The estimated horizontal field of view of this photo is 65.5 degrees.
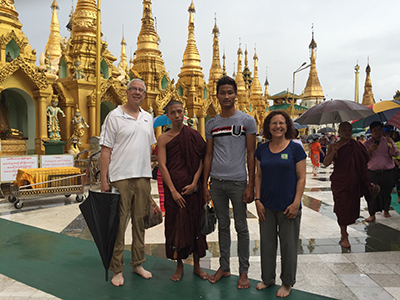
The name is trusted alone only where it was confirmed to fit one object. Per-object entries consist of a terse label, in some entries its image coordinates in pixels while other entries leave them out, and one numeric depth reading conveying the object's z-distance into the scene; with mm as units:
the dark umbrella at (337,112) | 4461
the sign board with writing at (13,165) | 8125
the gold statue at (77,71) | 12508
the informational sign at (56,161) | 9023
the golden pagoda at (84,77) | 12672
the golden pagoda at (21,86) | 10766
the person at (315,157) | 12617
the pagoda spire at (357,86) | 45375
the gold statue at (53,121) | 11562
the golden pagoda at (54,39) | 20344
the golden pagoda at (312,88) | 52969
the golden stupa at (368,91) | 45656
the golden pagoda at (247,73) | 44609
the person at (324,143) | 19469
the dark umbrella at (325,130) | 19084
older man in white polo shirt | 3145
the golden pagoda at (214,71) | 22703
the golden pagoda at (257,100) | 32250
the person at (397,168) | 5744
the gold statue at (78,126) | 12133
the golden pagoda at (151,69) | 16375
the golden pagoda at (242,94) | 28500
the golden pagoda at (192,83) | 19594
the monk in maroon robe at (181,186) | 3105
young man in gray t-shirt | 3047
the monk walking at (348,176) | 4324
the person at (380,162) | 5418
